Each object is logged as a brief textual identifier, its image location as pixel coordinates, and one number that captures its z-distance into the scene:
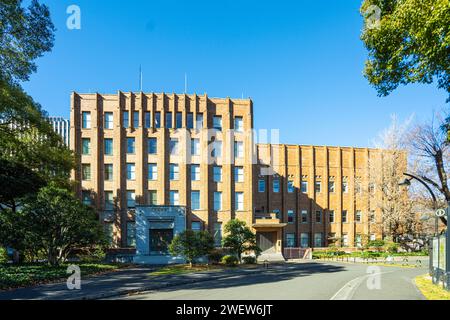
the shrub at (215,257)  33.72
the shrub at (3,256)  31.33
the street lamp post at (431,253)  17.62
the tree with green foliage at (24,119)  20.30
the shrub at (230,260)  32.16
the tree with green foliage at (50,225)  25.22
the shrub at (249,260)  35.03
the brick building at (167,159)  41.97
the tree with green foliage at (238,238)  34.09
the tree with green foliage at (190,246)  30.01
